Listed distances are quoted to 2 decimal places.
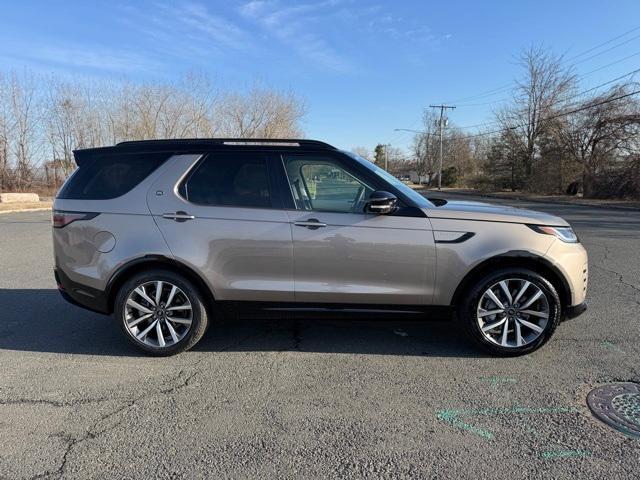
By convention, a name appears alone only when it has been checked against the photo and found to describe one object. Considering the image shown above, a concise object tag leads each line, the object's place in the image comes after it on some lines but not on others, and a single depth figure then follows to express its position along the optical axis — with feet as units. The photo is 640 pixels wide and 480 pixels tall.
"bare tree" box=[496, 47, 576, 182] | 132.77
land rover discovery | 13.02
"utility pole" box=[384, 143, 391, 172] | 351.67
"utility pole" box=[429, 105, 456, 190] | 199.64
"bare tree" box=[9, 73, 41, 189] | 106.42
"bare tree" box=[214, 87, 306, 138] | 126.31
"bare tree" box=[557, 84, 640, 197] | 100.07
